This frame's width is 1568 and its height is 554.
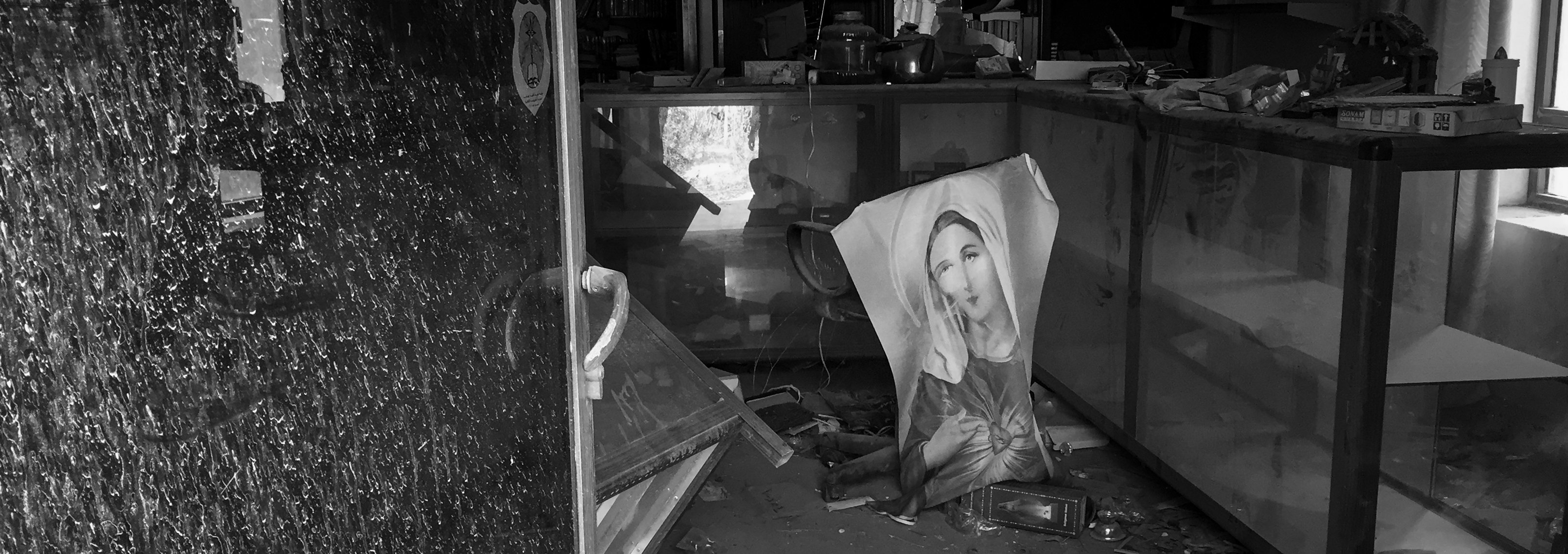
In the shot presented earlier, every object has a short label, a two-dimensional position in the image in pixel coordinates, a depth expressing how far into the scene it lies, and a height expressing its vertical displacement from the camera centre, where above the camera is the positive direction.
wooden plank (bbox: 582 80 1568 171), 1.71 -0.12
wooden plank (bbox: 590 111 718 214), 3.51 -0.25
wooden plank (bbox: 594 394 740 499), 1.75 -0.63
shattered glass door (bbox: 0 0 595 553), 0.52 -0.11
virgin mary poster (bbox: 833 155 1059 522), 2.45 -0.52
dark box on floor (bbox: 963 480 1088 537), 2.42 -0.94
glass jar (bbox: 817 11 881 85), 3.67 +0.06
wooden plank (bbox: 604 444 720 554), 1.92 -0.75
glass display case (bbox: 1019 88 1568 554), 1.80 -0.50
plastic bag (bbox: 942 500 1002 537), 2.48 -0.99
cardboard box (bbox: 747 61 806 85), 3.62 +0.00
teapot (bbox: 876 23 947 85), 3.65 +0.03
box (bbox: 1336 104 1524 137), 1.71 -0.09
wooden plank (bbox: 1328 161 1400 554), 1.73 -0.46
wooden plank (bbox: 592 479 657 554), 1.74 -0.71
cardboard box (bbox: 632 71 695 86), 3.67 -0.02
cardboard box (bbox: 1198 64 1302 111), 2.19 -0.04
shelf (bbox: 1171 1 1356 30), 3.48 +0.18
